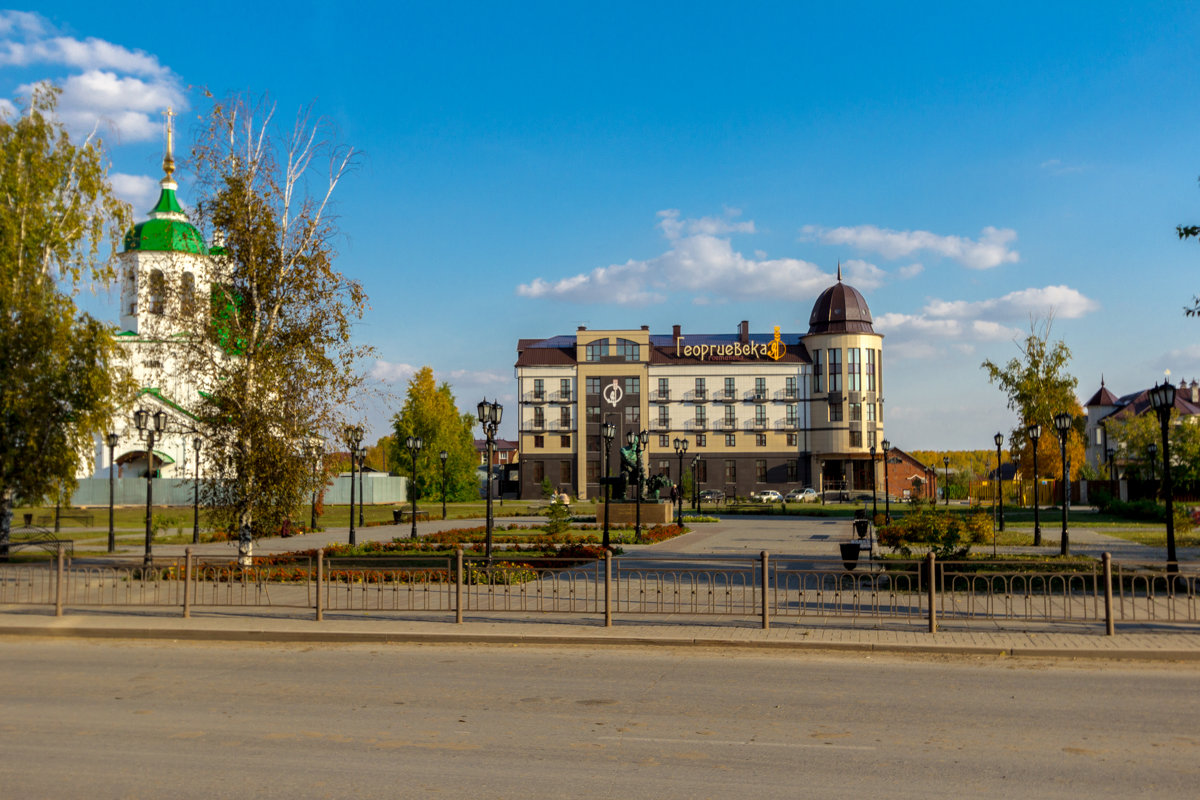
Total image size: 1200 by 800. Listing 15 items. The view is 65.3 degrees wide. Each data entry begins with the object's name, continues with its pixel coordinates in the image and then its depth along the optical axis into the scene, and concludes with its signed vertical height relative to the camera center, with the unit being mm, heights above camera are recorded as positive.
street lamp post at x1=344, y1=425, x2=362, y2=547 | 30281 +841
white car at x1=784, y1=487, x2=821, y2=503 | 84625 -3005
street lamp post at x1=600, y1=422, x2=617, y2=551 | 33094 +814
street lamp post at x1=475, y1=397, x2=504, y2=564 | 24656 +1316
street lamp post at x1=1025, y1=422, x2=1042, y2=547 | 31766 +1064
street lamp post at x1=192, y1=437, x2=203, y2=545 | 21994 -450
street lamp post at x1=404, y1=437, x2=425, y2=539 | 36375 +829
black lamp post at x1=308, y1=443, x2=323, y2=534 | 22438 +256
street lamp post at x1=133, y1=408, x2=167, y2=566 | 23594 +1071
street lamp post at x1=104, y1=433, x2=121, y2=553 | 30023 -462
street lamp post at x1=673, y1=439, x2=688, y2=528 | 47219 +966
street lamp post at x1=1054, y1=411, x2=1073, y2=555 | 28641 +1137
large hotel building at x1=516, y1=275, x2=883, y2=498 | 94562 +6274
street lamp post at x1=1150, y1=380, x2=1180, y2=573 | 18078 +947
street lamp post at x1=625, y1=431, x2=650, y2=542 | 33925 +670
